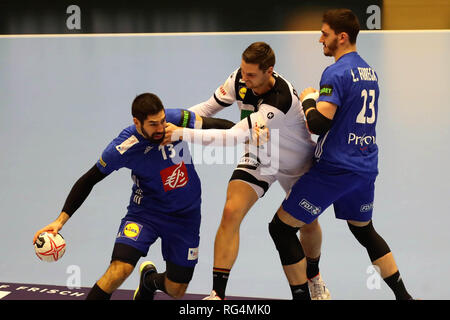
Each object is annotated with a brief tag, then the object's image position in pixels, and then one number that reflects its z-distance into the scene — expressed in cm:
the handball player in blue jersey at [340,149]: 775
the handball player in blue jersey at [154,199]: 795
